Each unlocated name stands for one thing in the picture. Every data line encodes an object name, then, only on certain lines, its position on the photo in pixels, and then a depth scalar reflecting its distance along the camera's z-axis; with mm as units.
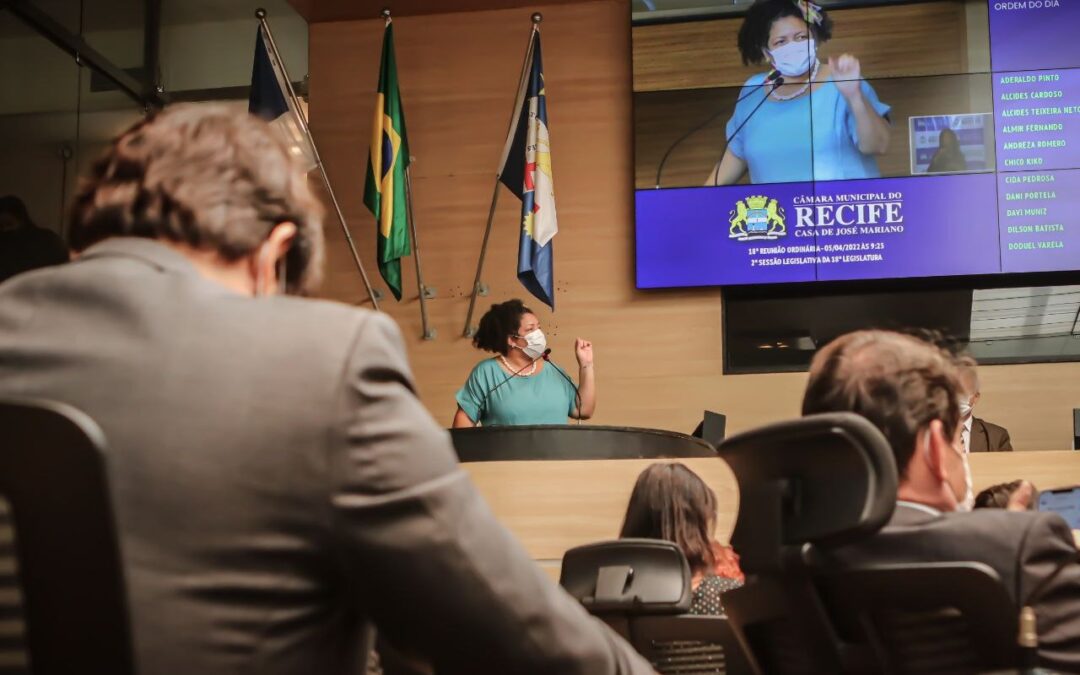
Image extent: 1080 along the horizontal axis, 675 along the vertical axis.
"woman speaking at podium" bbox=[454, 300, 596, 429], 5730
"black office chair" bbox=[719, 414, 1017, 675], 1219
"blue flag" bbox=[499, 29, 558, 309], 7141
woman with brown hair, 3053
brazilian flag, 7184
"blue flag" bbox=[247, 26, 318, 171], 7047
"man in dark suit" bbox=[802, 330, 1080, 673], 1404
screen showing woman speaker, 7277
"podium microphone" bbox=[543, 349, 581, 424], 5902
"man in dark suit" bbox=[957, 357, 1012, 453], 6324
